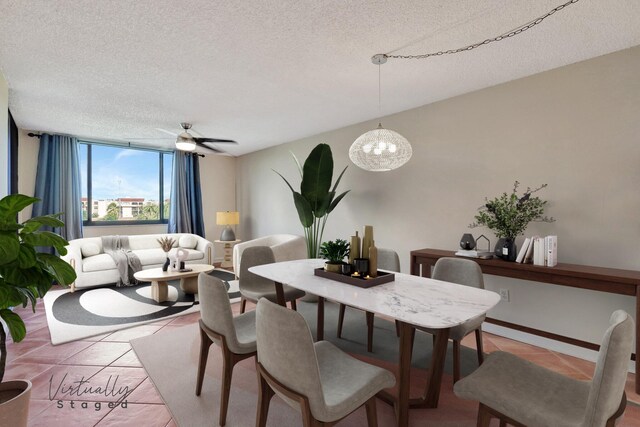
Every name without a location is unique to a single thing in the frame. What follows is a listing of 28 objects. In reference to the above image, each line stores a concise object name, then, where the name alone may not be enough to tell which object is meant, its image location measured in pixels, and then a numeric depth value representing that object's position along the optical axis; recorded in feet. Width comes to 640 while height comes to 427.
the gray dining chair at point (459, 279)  6.62
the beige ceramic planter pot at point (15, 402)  4.41
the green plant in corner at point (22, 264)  4.45
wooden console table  6.89
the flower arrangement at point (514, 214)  8.85
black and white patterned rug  10.21
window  18.15
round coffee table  12.70
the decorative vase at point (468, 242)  9.84
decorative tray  6.41
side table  20.06
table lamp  19.93
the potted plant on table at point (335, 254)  7.33
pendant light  8.27
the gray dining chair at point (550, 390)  3.39
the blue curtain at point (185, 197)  20.26
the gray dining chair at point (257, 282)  9.03
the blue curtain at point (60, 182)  16.08
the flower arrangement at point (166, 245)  14.48
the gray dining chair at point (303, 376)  3.85
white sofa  14.76
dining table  4.80
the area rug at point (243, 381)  6.00
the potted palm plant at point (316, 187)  12.05
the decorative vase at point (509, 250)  8.95
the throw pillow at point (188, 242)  18.98
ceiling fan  12.38
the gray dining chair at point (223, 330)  5.55
